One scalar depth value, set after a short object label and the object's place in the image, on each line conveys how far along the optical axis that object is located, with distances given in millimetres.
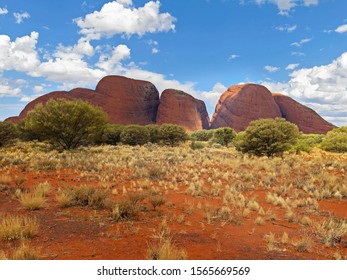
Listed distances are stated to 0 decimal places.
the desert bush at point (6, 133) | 37875
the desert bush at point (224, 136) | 58250
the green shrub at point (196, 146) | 45369
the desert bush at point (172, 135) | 50344
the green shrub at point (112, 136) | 47675
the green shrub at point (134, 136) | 47125
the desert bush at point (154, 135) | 52088
